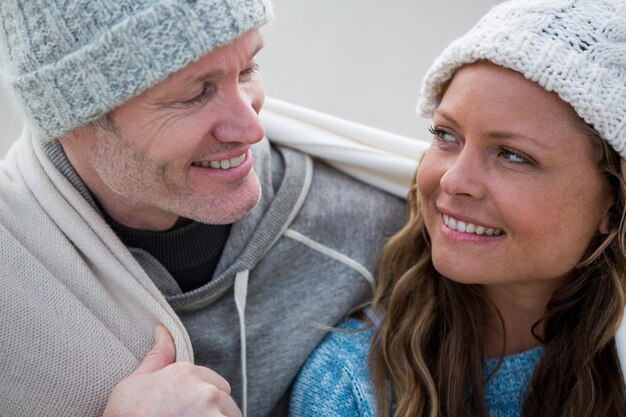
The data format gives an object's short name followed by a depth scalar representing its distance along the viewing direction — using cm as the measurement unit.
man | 125
